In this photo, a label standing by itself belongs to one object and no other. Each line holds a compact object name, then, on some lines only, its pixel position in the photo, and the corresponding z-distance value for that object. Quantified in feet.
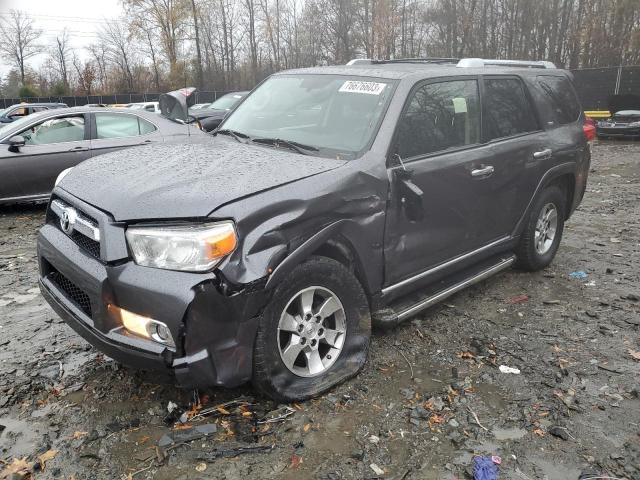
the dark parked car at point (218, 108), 44.05
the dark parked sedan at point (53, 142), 23.67
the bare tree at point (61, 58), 188.14
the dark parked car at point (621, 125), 54.95
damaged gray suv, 8.21
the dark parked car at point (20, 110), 60.37
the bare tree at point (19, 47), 176.76
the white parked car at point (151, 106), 68.47
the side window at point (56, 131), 24.31
